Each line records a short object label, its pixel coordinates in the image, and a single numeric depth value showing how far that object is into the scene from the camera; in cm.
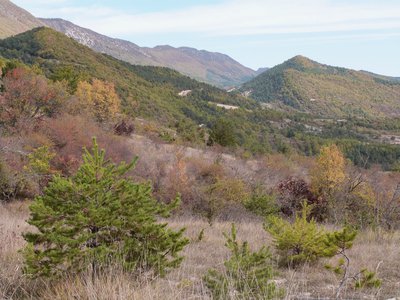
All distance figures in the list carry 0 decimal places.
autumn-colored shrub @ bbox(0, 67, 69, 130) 2816
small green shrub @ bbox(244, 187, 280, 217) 1594
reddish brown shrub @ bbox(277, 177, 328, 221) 1927
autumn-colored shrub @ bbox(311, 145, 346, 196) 3145
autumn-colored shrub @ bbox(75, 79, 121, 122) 4309
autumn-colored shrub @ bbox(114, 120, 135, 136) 3954
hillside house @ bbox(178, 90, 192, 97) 12744
